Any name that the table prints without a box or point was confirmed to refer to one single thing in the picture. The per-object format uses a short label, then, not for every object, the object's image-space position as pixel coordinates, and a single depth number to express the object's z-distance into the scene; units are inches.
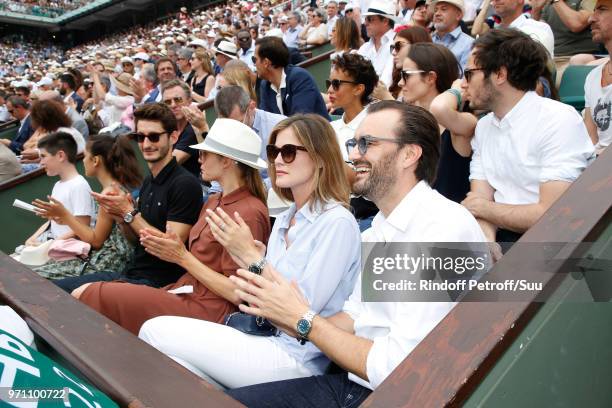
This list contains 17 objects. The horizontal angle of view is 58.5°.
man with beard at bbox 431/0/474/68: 195.8
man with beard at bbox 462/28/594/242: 90.7
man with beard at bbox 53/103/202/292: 122.2
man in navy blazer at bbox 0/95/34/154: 311.0
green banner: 39.0
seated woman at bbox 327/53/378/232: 142.1
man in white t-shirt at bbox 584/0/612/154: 118.0
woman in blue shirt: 76.5
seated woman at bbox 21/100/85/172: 229.1
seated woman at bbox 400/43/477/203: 111.8
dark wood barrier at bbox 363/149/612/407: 40.3
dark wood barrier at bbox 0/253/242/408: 45.5
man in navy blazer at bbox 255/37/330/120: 176.9
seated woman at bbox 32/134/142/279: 133.2
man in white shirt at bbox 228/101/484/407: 59.2
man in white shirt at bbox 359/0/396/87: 219.1
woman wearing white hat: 99.0
